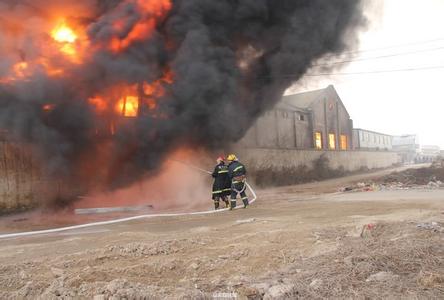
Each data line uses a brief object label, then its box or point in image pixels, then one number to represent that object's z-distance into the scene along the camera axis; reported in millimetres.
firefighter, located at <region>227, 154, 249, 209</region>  11391
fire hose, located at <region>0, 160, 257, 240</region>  8180
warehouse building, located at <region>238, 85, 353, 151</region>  25484
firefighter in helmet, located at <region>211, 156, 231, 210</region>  11884
